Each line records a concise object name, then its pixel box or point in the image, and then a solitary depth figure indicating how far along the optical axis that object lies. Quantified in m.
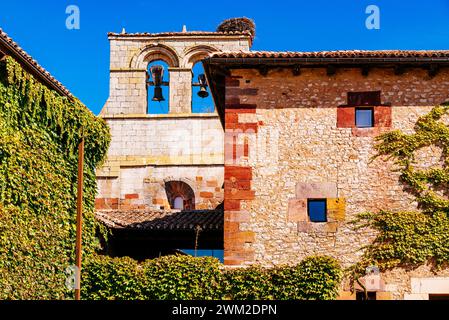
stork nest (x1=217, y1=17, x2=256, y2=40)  38.31
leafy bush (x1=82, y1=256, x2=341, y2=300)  22.02
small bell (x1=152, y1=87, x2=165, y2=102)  34.31
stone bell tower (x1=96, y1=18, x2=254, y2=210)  35.38
